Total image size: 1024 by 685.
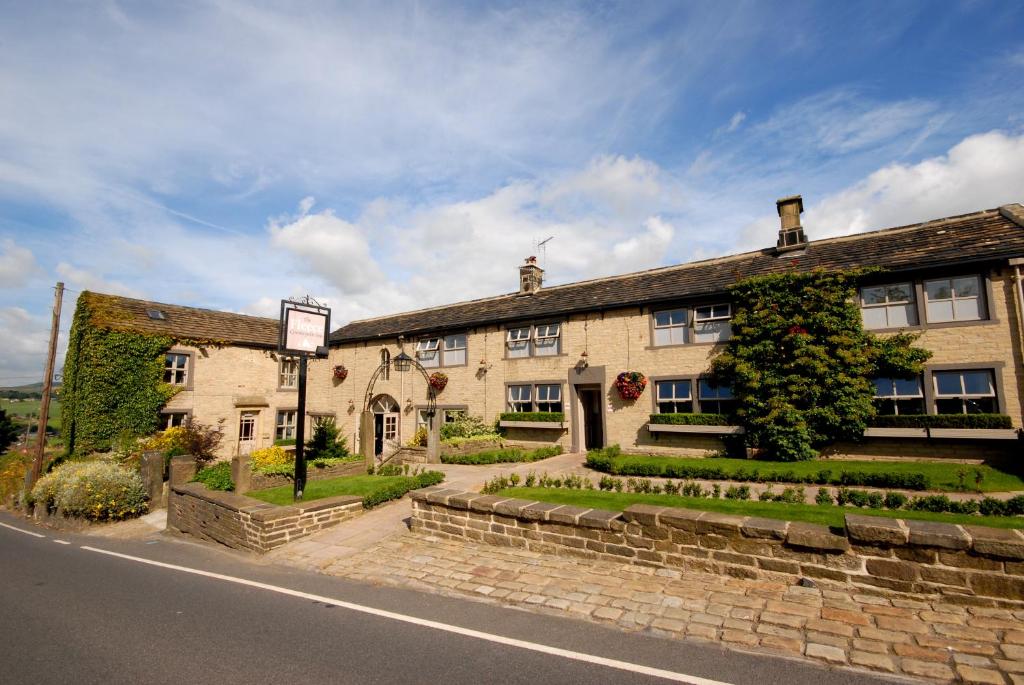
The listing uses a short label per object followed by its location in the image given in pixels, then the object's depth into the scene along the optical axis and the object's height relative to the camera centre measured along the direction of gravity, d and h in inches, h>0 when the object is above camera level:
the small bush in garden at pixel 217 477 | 553.8 -76.7
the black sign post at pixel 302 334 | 495.3 +77.9
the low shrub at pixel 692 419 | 670.5 -16.6
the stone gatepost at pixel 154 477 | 633.6 -83.5
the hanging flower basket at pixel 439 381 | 961.5 +52.9
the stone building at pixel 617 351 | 553.6 +93.6
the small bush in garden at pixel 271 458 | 659.2 -69.0
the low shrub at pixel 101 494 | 593.6 -99.8
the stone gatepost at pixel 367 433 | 714.0 -35.2
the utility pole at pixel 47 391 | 801.6 +33.2
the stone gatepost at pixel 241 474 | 548.4 -69.9
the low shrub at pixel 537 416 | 810.2 -13.2
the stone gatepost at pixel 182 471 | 581.9 -70.5
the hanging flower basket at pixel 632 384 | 741.3 +34.4
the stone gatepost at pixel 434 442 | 721.0 -48.0
